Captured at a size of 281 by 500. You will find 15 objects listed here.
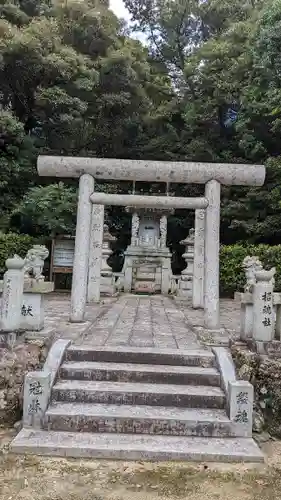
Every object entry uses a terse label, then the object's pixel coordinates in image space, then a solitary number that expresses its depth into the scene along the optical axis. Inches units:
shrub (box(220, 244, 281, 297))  569.3
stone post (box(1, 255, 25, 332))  181.8
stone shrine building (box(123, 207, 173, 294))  605.6
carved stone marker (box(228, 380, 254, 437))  154.9
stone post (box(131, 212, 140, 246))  649.6
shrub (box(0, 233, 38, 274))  572.1
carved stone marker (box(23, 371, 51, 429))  154.7
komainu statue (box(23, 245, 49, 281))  270.7
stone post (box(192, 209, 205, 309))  362.6
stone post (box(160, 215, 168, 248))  648.4
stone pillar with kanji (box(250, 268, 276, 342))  188.5
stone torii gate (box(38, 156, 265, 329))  258.4
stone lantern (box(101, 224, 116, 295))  525.0
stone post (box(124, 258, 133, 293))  604.1
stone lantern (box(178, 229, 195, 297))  522.3
